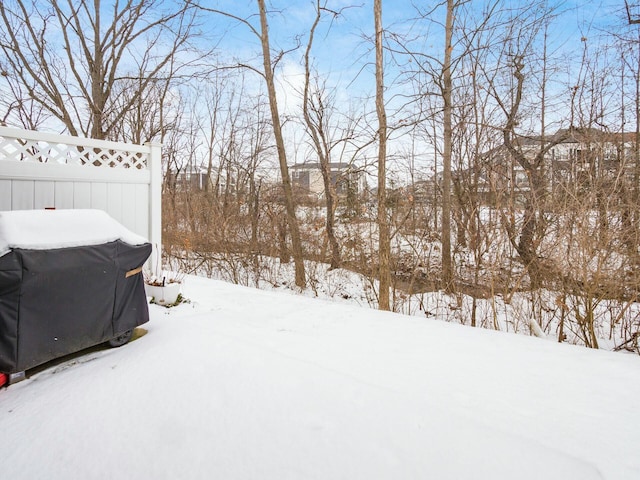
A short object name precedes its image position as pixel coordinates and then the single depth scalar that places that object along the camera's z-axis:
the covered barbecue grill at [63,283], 2.16
